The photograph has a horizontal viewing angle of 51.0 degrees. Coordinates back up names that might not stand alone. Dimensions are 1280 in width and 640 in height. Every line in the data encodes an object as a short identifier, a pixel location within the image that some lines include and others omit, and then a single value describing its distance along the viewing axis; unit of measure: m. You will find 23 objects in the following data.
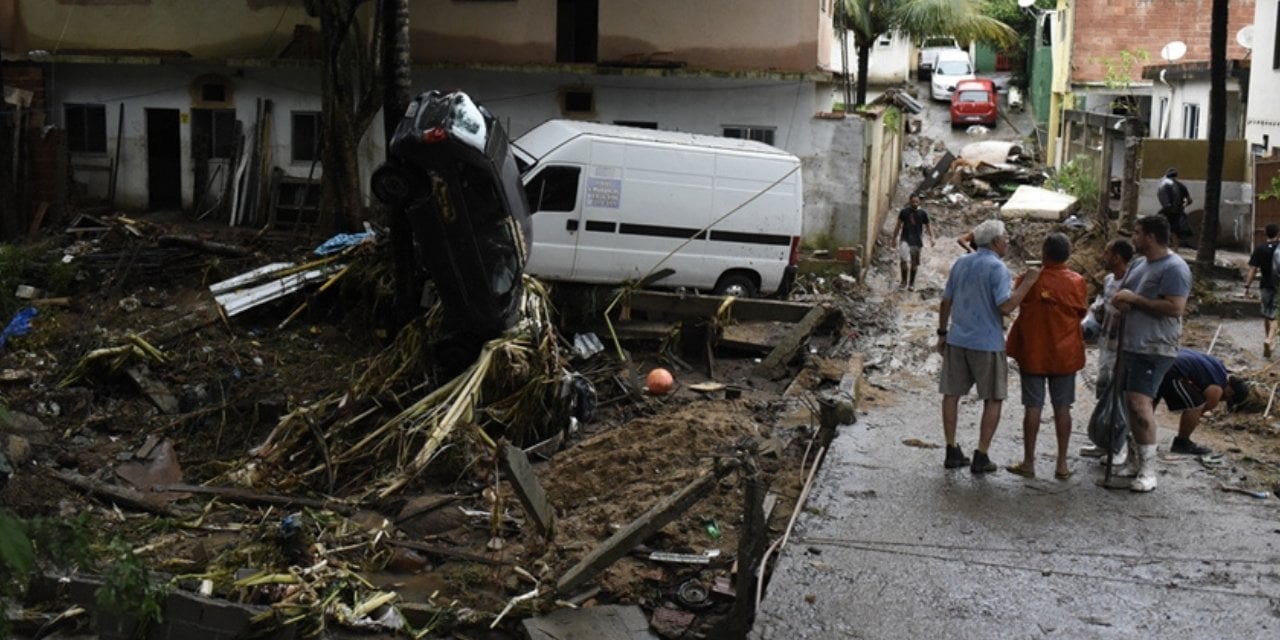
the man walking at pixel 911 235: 21.19
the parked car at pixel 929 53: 47.19
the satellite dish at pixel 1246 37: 25.24
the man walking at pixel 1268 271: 15.52
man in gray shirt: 8.34
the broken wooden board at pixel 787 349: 14.98
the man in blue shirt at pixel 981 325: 8.62
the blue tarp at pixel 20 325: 15.39
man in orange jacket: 8.58
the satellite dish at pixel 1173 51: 29.03
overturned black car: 11.57
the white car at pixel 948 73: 44.00
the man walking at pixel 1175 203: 20.27
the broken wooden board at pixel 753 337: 15.79
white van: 16.81
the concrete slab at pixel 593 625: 7.28
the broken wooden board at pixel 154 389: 13.51
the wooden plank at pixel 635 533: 7.34
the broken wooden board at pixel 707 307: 15.52
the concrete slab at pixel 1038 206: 27.42
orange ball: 14.02
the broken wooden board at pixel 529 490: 7.93
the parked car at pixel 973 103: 40.25
